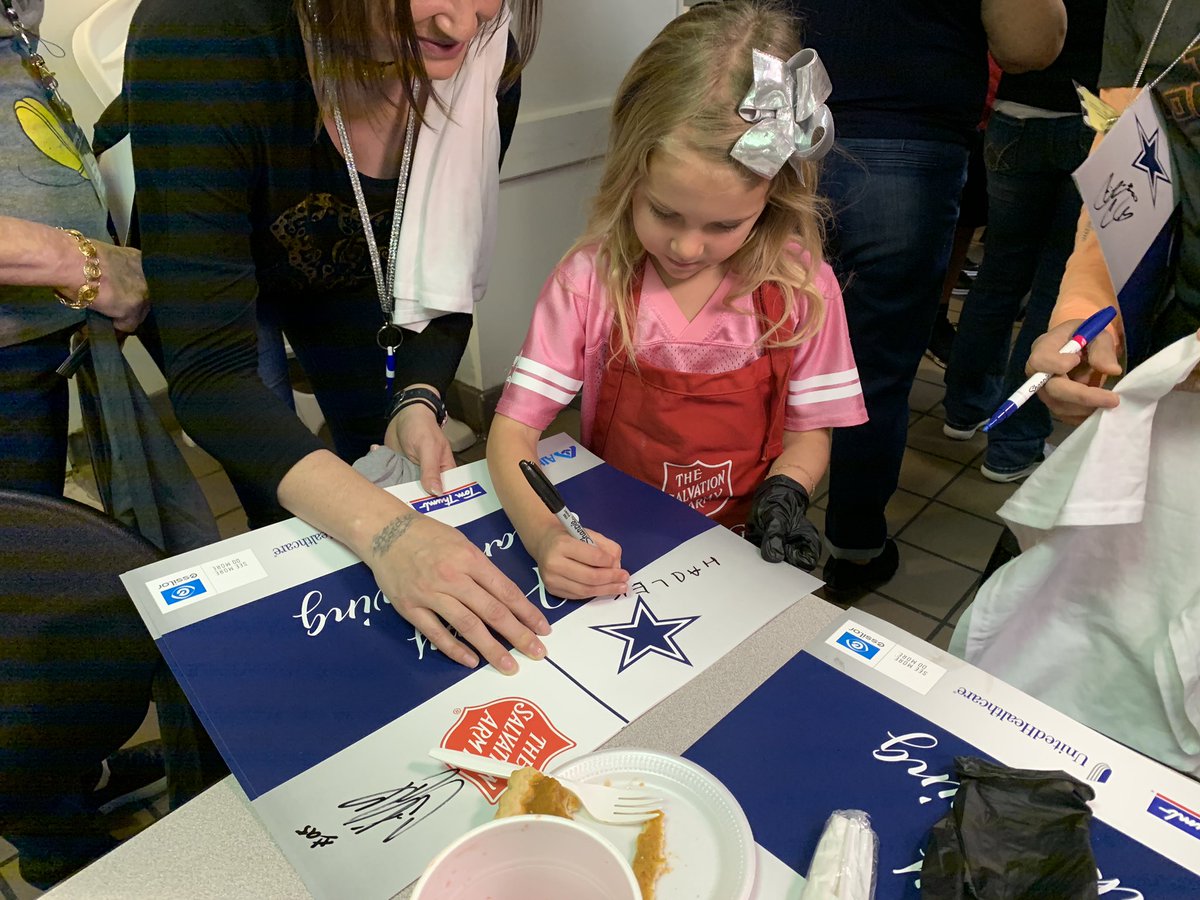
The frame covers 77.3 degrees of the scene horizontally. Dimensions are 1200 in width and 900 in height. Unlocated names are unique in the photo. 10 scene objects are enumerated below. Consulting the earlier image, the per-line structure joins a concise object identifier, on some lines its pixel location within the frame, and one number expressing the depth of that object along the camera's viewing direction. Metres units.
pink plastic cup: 0.38
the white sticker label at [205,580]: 0.70
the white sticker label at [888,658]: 0.64
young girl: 0.89
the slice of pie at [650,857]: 0.48
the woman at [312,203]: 0.77
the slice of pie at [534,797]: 0.49
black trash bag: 0.47
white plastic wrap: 0.48
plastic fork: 0.52
